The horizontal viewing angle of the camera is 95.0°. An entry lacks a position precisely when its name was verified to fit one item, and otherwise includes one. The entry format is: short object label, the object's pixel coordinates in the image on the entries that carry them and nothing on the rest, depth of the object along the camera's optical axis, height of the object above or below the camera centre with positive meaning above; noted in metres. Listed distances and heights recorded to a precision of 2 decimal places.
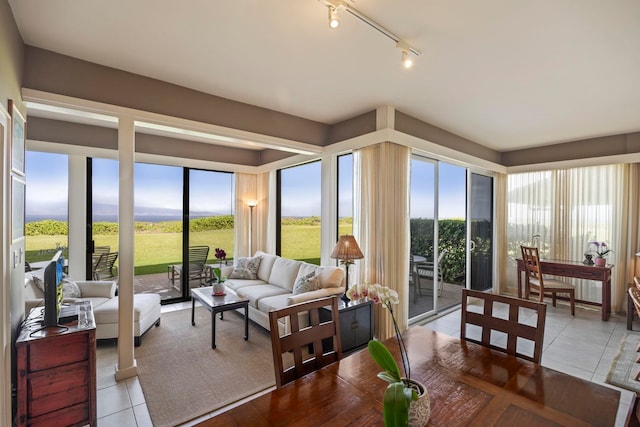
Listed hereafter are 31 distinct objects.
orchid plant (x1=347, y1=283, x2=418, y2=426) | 0.80 -0.51
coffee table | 3.33 -1.08
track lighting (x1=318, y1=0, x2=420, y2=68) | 1.74 +1.26
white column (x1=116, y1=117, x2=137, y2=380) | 2.65 -0.35
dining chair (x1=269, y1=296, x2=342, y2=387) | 1.44 -0.66
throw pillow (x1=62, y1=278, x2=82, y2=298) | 3.49 -0.94
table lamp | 3.31 -0.41
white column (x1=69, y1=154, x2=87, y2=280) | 4.17 -0.06
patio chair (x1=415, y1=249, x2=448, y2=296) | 4.20 -0.85
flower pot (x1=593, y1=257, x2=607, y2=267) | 4.33 -0.68
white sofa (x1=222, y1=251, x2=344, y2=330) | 3.56 -0.97
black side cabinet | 2.95 -1.15
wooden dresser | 1.84 -1.07
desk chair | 4.45 -1.07
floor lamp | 5.96 -0.30
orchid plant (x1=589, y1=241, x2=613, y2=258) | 4.45 -0.53
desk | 4.23 -0.86
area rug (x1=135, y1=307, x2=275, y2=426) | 2.33 -1.51
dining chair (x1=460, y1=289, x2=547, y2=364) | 1.57 -0.63
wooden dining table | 1.09 -0.76
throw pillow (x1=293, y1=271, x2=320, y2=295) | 3.59 -0.87
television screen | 1.98 -0.56
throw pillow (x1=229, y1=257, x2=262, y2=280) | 4.85 -0.93
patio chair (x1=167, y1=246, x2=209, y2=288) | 5.11 -0.97
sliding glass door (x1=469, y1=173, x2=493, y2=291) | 5.23 -0.30
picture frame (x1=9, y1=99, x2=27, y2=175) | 1.90 +0.52
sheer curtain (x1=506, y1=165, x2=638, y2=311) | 4.52 +0.00
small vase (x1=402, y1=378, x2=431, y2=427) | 1.02 -0.69
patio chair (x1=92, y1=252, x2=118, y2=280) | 4.43 -0.84
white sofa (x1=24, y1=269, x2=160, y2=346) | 3.25 -1.11
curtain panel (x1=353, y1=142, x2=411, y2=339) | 3.47 -0.09
